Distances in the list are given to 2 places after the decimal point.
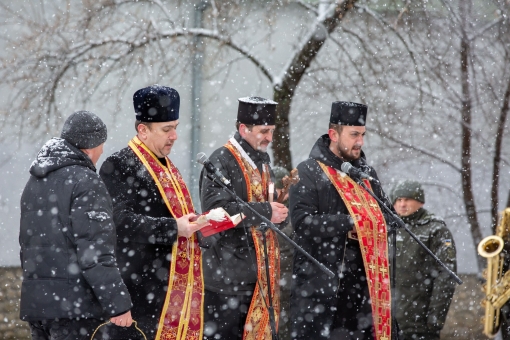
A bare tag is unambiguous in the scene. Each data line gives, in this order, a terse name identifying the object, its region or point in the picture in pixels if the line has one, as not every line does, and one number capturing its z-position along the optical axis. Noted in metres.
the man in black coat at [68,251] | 8.30
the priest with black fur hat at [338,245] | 11.10
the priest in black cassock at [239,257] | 10.88
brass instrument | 14.51
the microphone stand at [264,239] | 9.26
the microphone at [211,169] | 9.42
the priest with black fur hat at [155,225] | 9.64
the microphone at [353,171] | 10.69
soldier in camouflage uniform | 13.56
